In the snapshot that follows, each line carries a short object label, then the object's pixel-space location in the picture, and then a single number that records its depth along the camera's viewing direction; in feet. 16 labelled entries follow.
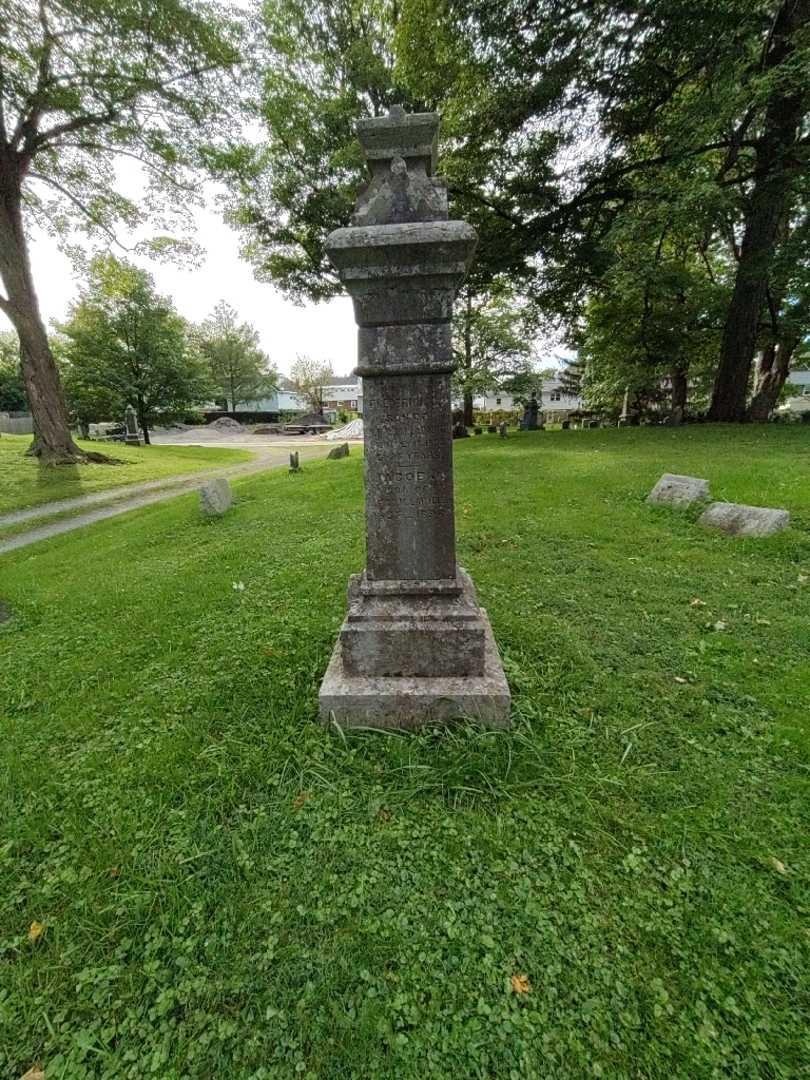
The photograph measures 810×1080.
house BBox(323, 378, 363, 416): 230.75
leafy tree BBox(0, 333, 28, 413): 118.42
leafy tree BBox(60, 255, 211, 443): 79.15
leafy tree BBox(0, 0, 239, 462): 36.09
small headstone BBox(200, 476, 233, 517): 26.14
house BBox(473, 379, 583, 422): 174.35
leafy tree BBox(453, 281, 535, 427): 57.93
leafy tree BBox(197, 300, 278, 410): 162.30
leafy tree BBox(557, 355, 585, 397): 114.84
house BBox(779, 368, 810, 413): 134.35
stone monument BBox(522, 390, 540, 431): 71.72
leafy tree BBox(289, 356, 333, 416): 182.19
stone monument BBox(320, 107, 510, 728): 7.97
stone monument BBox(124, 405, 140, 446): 83.05
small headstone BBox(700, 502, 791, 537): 16.84
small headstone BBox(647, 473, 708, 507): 20.42
